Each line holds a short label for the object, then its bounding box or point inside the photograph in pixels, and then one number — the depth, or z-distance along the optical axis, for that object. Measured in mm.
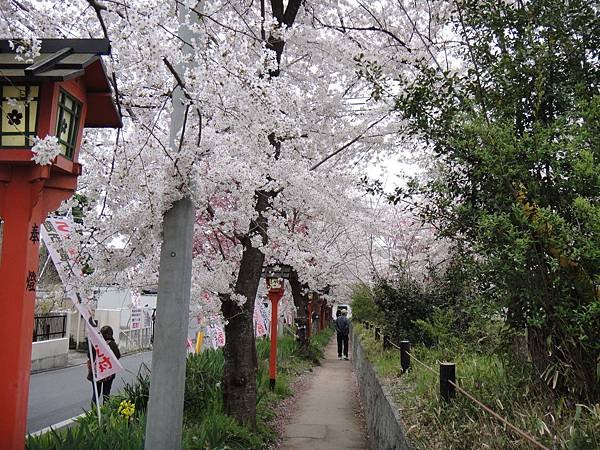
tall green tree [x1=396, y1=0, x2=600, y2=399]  3375
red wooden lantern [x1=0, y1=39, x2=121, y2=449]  3160
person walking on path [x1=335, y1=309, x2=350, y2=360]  21500
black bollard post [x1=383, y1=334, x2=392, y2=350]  11508
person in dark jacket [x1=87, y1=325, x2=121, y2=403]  9570
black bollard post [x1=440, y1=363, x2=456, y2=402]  4656
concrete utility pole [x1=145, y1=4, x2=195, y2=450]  4148
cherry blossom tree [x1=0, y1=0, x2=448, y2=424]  3924
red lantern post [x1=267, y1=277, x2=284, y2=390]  11102
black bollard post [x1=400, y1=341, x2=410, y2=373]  7738
